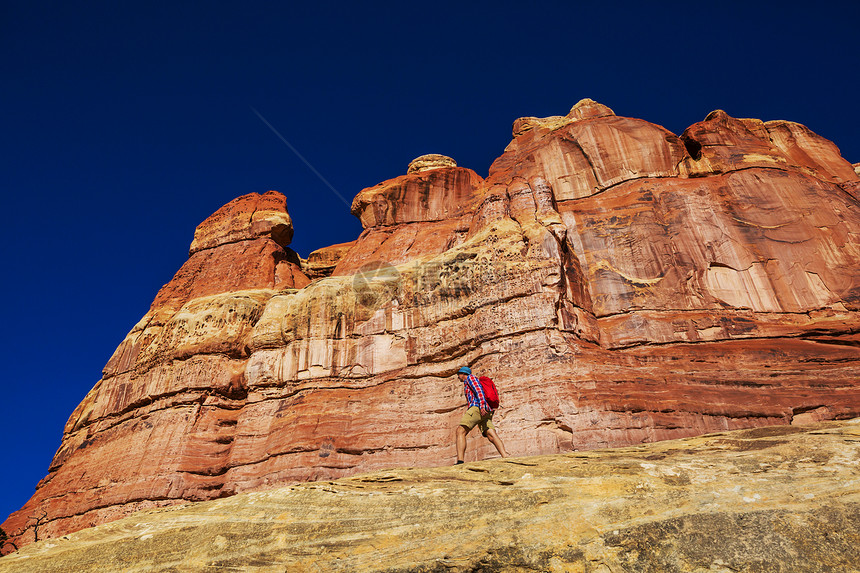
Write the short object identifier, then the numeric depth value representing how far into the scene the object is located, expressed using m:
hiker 14.34
